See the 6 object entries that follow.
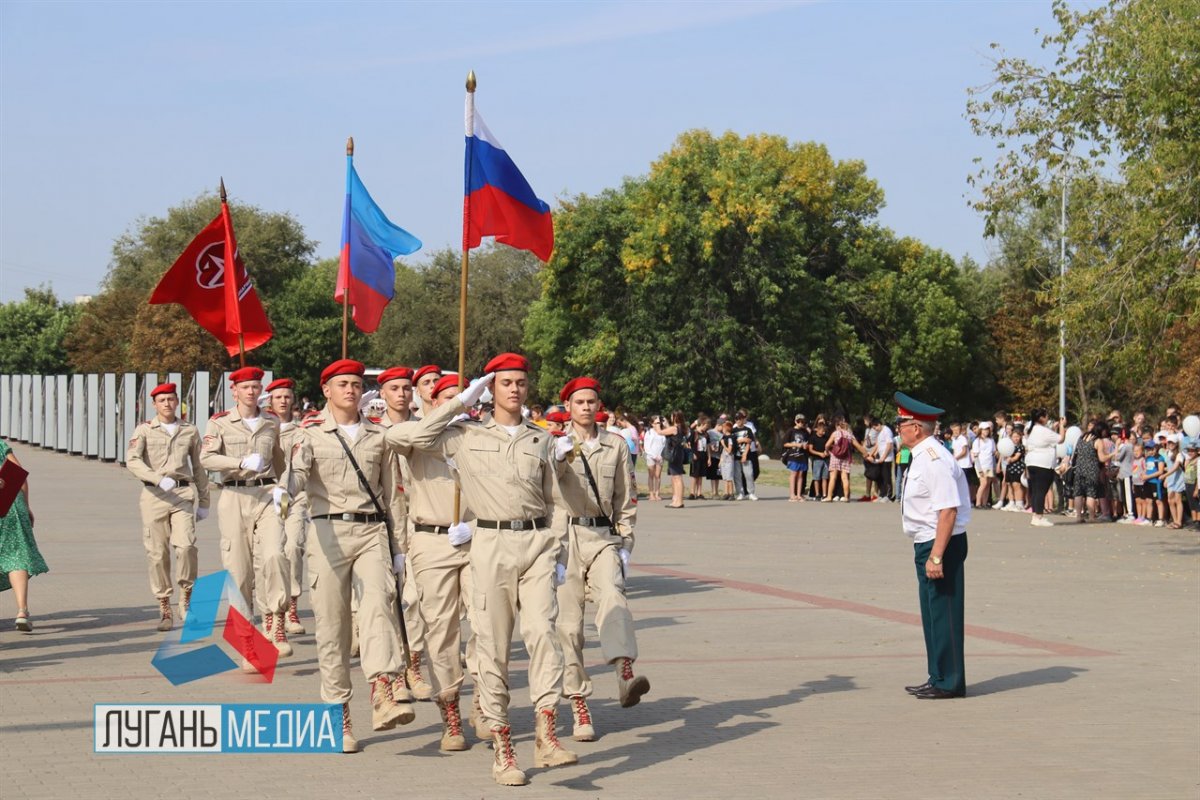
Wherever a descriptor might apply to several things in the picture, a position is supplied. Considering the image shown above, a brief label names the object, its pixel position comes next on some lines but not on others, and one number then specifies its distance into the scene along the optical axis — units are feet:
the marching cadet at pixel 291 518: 38.99
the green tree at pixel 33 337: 327.67
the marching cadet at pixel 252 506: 37.63
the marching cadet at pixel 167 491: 41.73
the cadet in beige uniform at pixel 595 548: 29.04
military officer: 32.35
